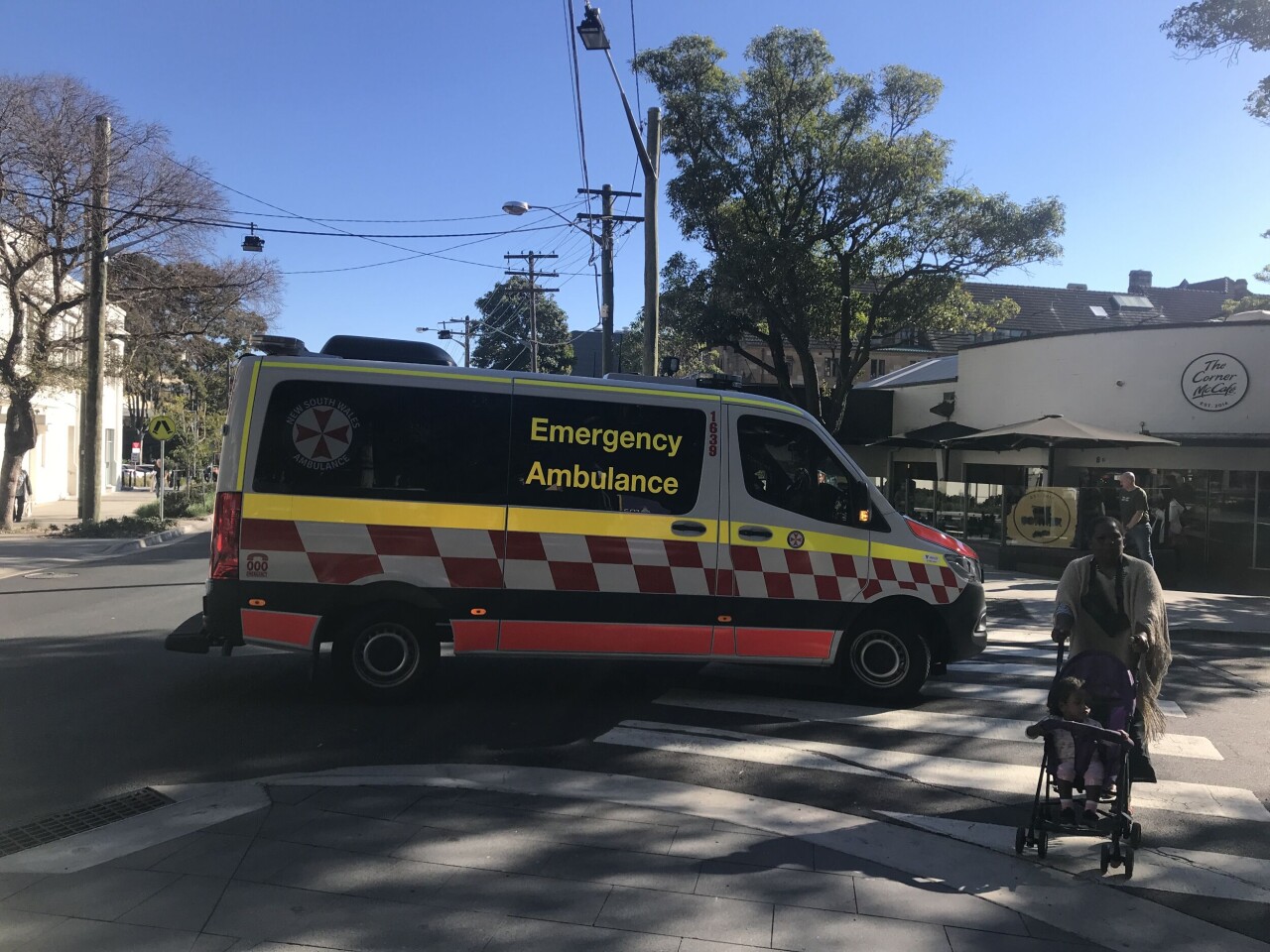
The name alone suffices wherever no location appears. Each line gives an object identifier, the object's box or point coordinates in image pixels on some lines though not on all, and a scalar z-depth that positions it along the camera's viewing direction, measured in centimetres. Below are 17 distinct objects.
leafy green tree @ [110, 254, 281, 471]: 2278
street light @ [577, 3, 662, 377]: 1516
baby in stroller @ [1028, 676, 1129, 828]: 432
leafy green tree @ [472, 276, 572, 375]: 6800
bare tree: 1925
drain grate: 424
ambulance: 639
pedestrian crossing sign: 2142
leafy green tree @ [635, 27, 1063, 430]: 2055
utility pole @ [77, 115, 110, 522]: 1986
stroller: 415
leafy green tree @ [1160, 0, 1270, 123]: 1454
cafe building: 1666
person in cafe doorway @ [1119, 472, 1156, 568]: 1084
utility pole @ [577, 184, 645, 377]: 2470
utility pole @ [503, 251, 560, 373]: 4256
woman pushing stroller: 466
